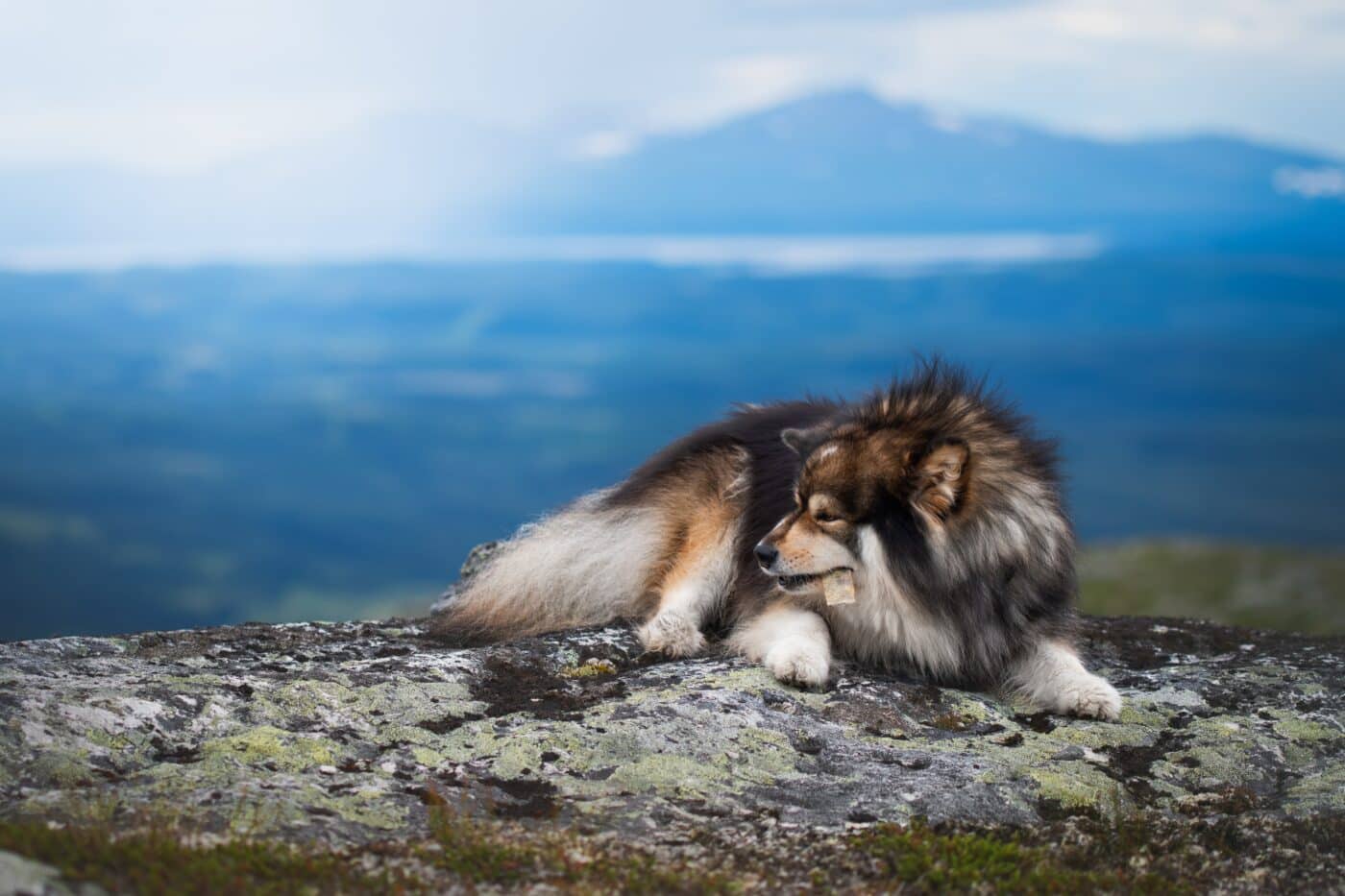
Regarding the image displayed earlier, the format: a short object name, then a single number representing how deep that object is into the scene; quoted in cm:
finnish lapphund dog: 745
